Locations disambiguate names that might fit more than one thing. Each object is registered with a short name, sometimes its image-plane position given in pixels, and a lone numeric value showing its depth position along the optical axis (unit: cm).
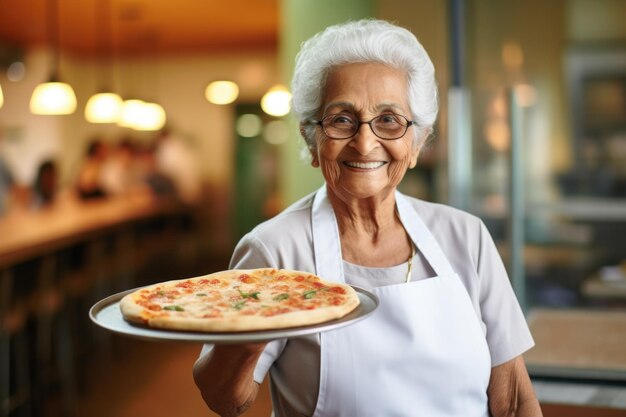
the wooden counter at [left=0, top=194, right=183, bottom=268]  467
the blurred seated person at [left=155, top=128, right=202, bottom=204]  1063
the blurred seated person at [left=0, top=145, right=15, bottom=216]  629
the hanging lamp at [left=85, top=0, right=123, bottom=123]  679
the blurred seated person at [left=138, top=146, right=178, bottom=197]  988
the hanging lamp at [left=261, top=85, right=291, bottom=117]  859
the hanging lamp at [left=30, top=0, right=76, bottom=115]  579
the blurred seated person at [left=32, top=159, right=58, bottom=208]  662
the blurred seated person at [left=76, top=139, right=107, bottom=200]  772
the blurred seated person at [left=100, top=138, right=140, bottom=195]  924
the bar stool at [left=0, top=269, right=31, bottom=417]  425
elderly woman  151
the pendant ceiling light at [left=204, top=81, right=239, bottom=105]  1053
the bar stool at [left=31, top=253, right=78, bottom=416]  468
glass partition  383
